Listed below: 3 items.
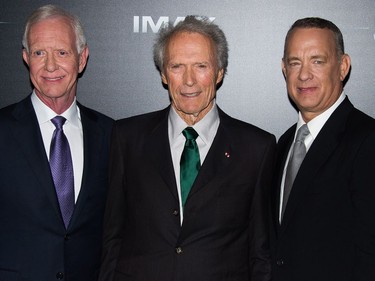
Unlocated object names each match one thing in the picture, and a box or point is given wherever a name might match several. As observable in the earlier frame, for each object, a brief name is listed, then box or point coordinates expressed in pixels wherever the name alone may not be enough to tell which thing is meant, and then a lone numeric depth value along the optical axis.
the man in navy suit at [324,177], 2.34
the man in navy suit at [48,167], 2.61
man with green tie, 2.61
